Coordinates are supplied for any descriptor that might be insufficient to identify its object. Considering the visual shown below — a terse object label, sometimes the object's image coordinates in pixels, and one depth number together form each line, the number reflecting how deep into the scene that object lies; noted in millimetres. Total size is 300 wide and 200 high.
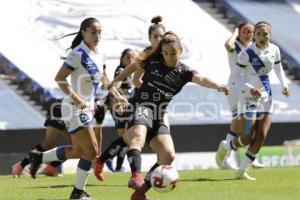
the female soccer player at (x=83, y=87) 19875
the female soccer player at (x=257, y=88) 25906
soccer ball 17234
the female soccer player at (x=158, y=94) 18578
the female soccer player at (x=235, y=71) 28125
